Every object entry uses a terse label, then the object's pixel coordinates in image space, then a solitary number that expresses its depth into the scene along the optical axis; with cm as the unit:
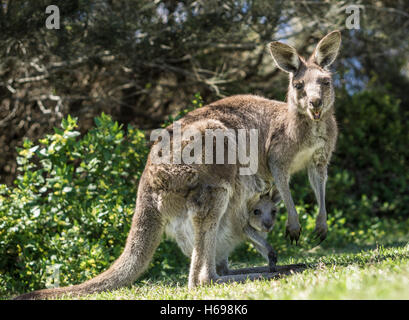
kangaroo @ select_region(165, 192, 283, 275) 397
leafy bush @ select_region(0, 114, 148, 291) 477
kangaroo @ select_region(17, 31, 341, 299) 379
